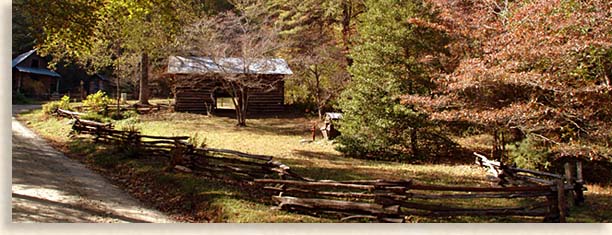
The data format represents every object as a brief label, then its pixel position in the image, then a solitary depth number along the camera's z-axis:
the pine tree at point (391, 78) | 8.83
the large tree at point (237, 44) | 12.29
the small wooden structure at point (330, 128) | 11.29
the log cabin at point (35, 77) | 16.58
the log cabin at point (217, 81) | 12.62
